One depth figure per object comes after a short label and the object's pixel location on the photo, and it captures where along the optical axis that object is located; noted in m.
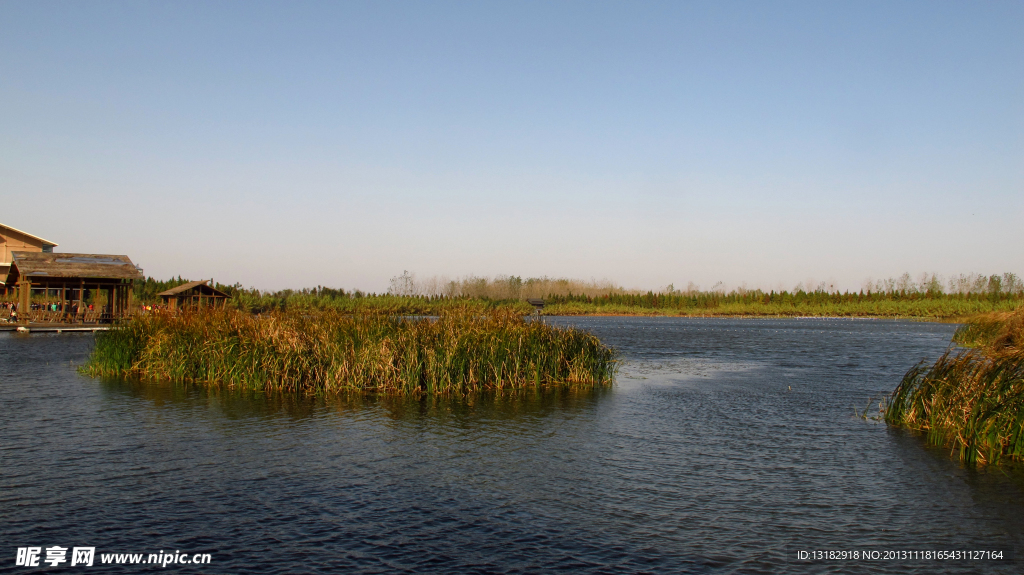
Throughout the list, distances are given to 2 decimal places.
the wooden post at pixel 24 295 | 40.68
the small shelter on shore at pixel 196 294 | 42.69
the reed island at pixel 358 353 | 17.36
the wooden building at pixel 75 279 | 39.41
